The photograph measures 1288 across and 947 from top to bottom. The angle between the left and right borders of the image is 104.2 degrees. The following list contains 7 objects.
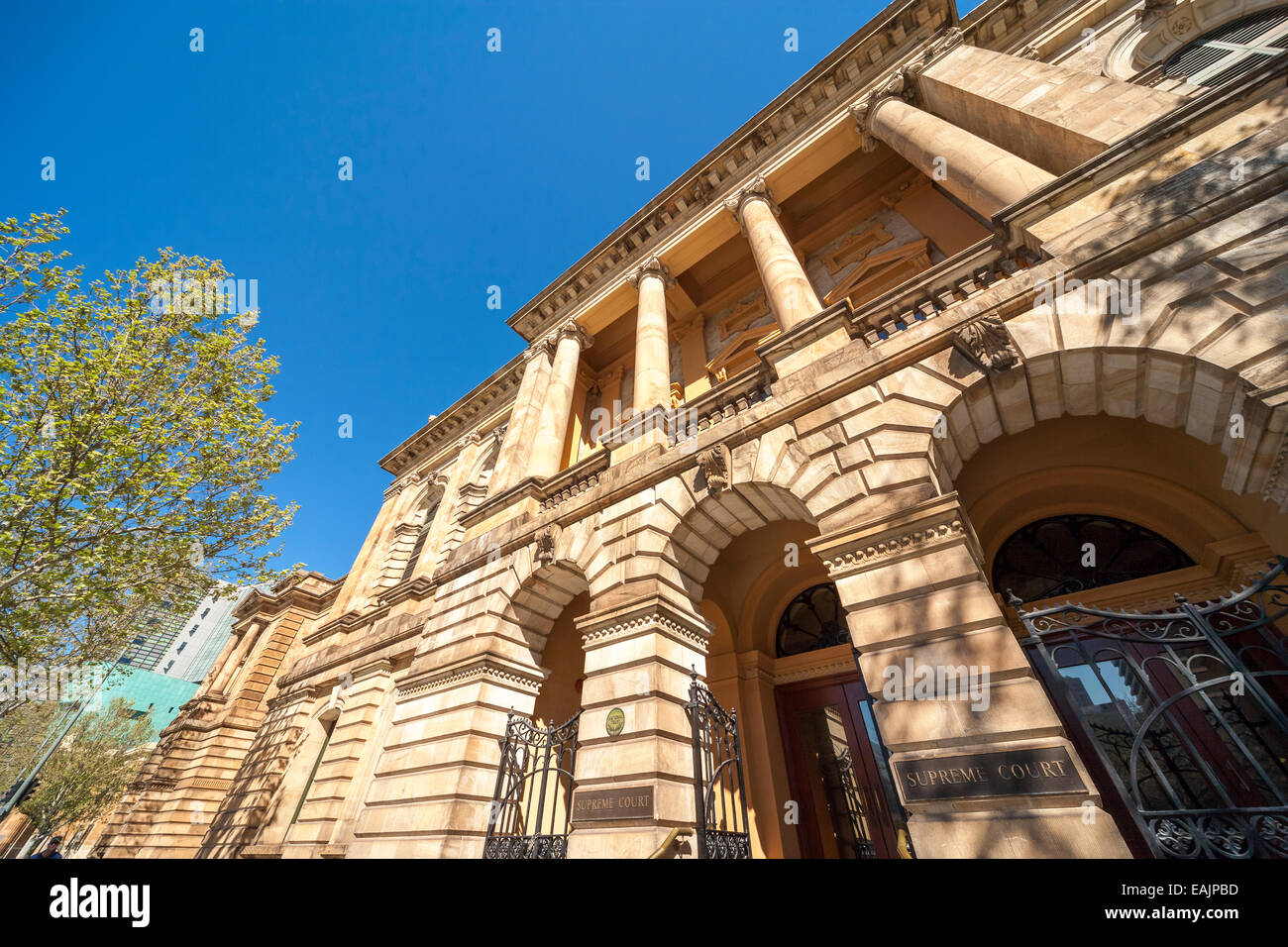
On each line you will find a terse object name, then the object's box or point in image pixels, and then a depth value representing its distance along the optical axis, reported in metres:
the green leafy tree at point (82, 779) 33.06
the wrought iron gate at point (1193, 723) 3.56
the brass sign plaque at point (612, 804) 5.88
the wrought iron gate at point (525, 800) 7.14
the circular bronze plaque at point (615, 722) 6.57
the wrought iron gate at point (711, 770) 5.94
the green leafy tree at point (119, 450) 9.98
